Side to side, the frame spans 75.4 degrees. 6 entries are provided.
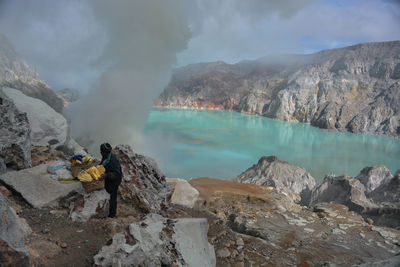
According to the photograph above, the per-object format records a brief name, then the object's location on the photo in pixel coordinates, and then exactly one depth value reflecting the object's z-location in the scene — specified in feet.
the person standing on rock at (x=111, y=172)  11.17
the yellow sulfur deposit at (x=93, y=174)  11.68
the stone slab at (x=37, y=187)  11.33
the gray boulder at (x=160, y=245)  7.82
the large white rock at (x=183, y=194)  25.02
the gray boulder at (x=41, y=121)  24.49
